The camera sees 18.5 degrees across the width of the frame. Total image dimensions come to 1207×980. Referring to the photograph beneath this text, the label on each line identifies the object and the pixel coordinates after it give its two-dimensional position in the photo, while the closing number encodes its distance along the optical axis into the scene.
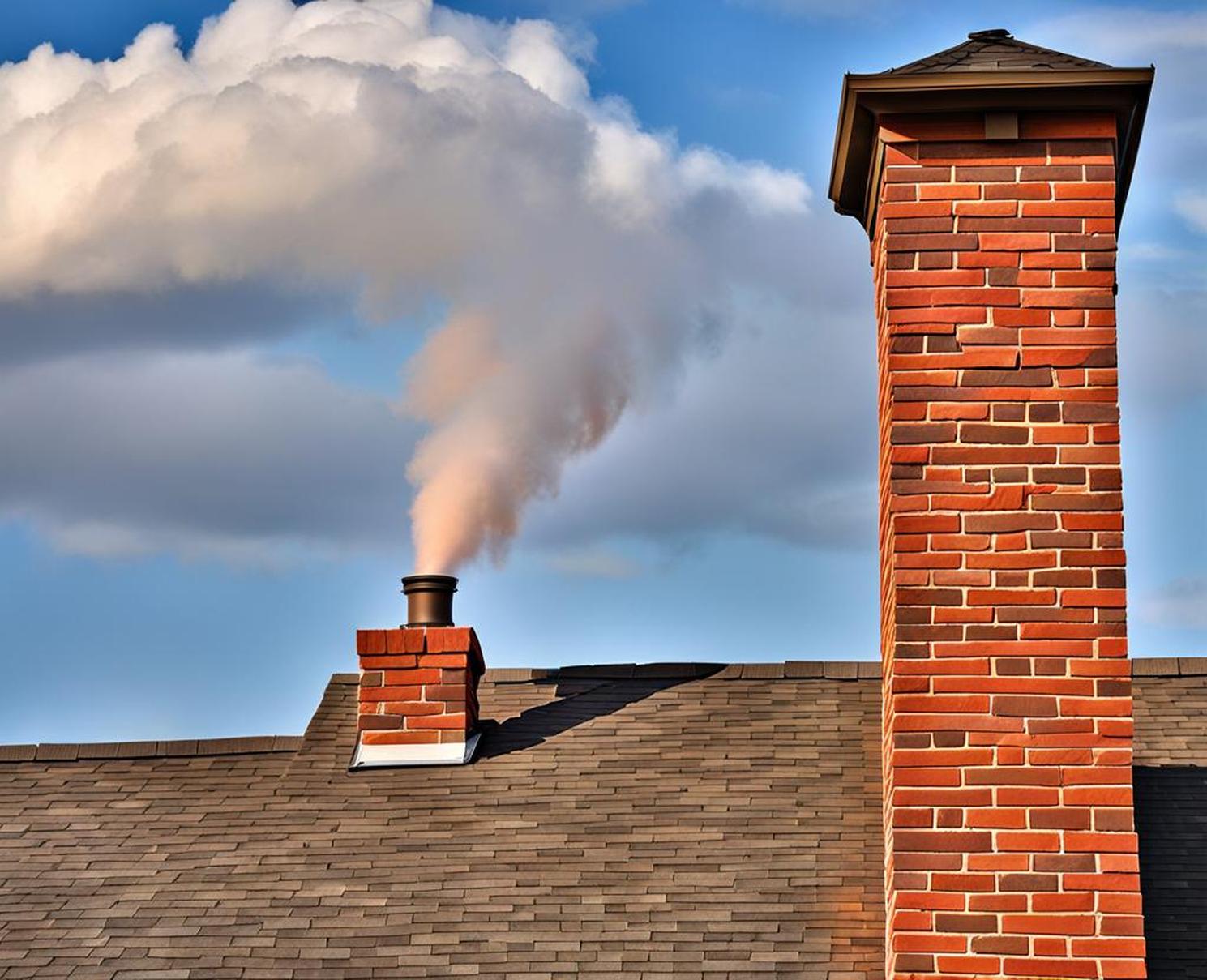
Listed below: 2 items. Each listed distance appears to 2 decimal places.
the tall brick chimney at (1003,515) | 15.51
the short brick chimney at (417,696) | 22.42
